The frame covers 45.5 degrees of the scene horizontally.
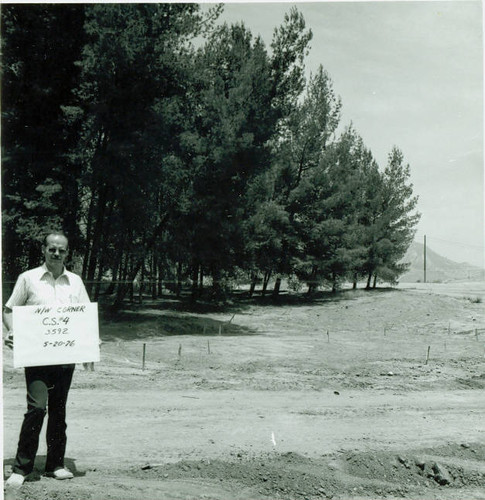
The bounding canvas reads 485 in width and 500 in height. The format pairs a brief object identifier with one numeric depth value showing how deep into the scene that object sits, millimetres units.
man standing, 4695
